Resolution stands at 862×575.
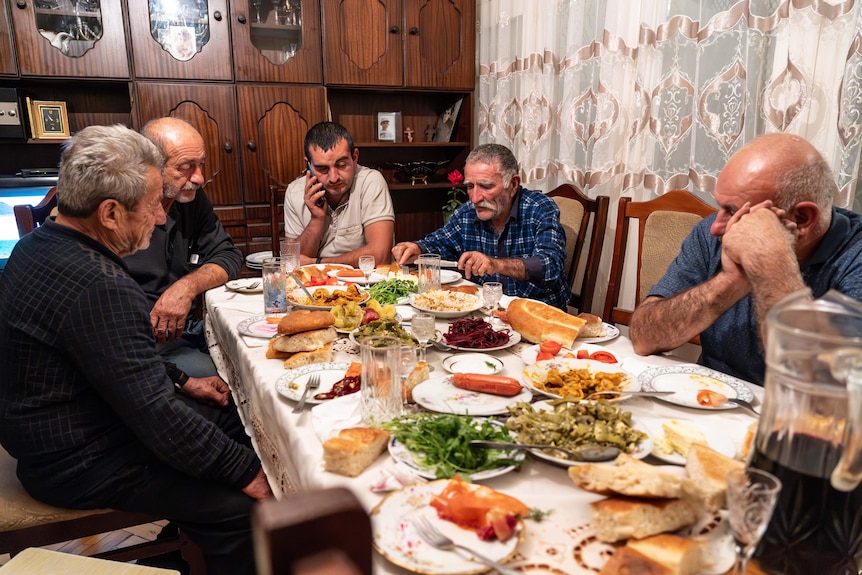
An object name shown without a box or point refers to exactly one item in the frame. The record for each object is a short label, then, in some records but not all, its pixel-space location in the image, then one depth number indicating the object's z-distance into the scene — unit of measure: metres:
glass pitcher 0.68
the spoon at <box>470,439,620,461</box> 0.96
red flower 4.25
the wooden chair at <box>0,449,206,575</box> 1.48
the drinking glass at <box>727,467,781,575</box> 0.65
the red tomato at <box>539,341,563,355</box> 1.51
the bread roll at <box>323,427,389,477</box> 0.97
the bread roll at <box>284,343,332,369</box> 1.50
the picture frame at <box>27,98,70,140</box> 3.48
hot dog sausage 1.23
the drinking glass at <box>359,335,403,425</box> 1.14
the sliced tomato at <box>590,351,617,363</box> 1.48
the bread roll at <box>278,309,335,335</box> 1.58
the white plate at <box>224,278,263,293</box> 2.36
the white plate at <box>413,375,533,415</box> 1.16
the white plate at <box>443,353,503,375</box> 1.43
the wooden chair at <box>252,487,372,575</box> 0.45
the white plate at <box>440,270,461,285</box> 2.44
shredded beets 1.60
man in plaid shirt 2.55
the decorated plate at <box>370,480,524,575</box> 0.73
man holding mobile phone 3.20
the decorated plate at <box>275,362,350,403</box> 1.31
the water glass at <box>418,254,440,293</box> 2.08
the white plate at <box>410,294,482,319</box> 1.87
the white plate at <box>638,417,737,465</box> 0.99
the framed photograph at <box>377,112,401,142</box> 4.43
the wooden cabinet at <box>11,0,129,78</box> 3.28
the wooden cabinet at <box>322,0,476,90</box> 3.93
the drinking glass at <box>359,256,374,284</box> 2.48
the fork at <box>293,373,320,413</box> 1.23
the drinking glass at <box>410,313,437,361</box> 1.54
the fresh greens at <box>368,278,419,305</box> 2.12
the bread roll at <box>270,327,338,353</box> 1.57
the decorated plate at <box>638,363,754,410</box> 1.24
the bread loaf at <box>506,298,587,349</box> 1.61
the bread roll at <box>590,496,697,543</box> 0.76
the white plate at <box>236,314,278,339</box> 1.77
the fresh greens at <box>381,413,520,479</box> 0.95
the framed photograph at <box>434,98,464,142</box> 4.55
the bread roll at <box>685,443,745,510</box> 0.80
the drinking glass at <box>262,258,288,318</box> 1.92
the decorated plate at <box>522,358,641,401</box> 1.28
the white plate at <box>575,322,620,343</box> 1.69
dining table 0.78
